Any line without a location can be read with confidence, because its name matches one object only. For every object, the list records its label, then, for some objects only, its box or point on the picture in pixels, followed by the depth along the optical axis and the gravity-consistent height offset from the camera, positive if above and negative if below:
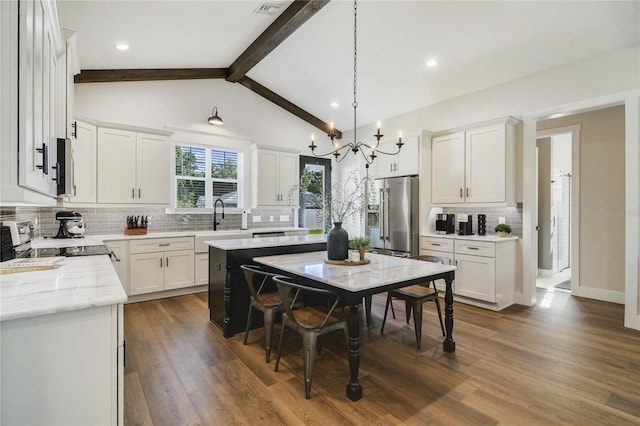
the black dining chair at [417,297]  2.78 -0.77
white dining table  2.04 -0.46
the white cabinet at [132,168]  4.05 +0.61
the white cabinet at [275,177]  5.45 +0.63
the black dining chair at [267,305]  2.55 -0.78
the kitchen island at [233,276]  3.05 -0.66
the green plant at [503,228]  4.11 -0.20
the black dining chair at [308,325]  2.08 -0.80
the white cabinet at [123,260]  3.95 -0.62
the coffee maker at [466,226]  4.45 -0.20
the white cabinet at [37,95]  1.16 +0.52
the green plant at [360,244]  2.82 -0.29
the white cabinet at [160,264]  4.07 -0.72
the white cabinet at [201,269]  4.58 -0.84
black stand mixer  3.62 -0.16
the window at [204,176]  4.98 +0.60
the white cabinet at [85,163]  3.76 +0.60
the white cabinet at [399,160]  4.71 +0.84
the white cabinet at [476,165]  3.99 +0.65
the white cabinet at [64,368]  1.04 -0.57
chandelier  2.81 +0.68
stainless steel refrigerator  4.67 -0.04
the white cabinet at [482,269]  3.82 -0.72
